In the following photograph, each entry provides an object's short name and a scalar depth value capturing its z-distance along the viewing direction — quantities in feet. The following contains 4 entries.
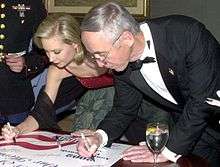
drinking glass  6.05
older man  6.40
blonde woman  8.18
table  6.19
